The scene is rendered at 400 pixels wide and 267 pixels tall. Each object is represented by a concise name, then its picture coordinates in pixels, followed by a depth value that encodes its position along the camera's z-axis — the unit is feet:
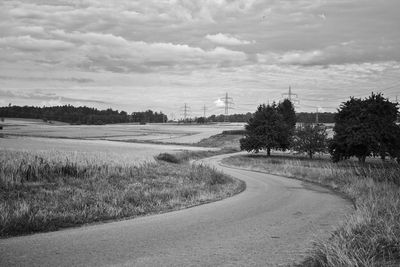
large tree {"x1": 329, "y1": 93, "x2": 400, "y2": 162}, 151.53
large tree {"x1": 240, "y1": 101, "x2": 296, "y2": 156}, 229.45
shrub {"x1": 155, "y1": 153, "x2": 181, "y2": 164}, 147.95
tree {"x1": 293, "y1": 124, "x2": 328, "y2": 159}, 224.94
